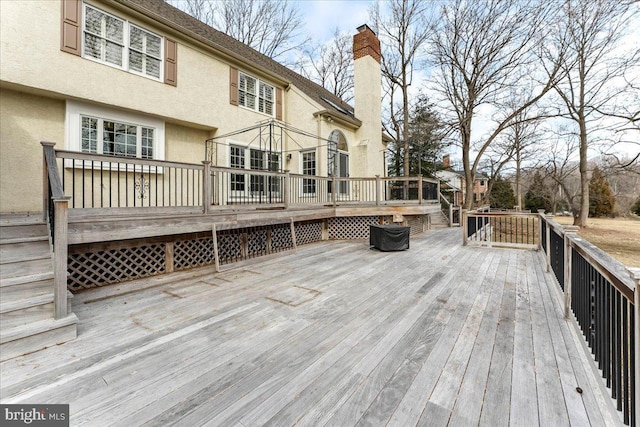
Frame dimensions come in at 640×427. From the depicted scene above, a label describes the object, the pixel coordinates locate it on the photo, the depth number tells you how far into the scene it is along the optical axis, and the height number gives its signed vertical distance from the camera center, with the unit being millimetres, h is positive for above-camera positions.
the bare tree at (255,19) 15955 +11989
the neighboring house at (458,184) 24641 +4634
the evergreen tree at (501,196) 30186 +1892
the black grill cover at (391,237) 7285 -696
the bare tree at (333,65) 19734 +11280
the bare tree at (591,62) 12250 +7786
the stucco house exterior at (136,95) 5328 +3110
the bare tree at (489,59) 12953 +8124
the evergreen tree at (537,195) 24172 +1813
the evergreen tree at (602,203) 28359 +1044
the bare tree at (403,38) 15086 +10304
